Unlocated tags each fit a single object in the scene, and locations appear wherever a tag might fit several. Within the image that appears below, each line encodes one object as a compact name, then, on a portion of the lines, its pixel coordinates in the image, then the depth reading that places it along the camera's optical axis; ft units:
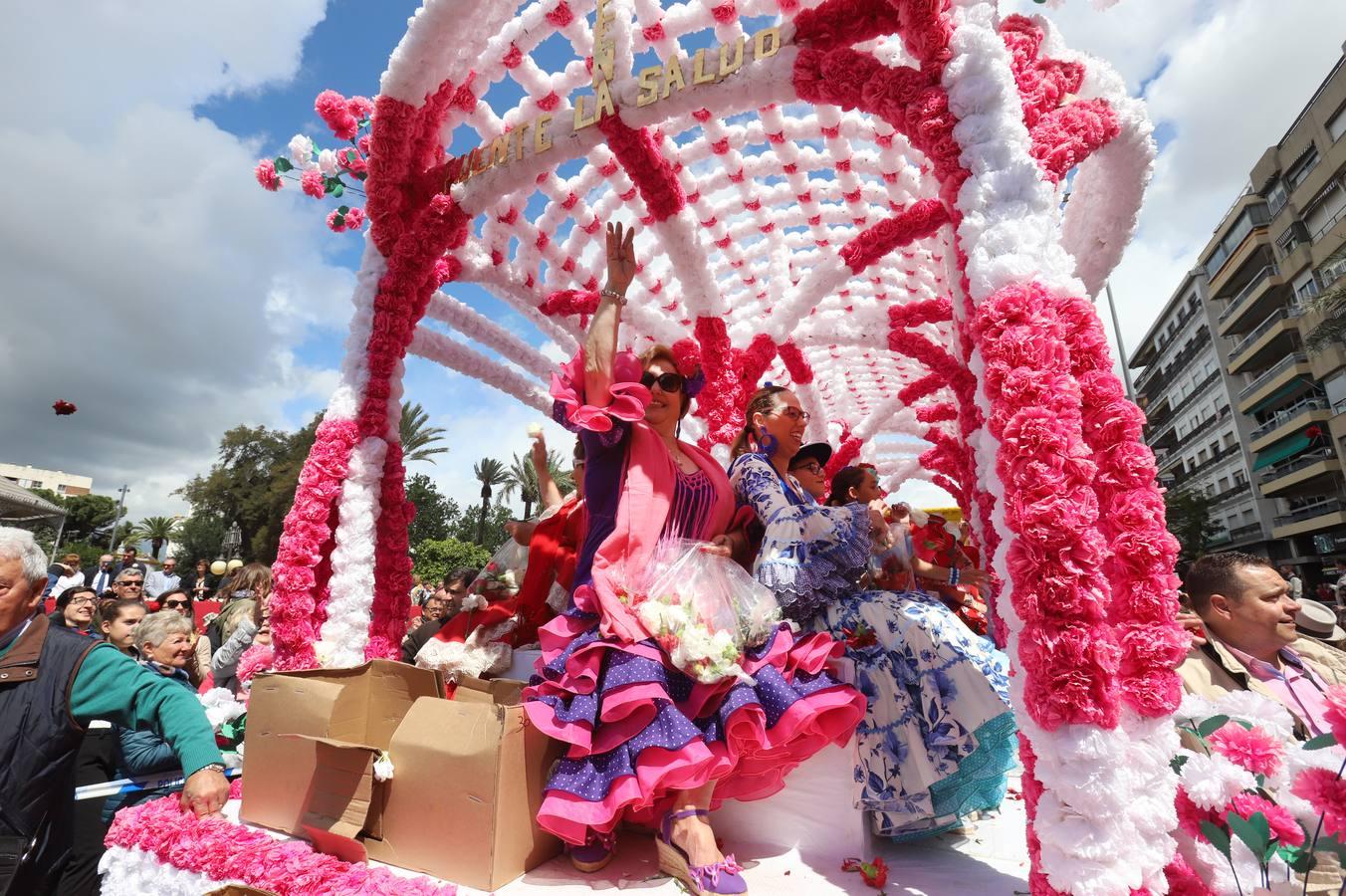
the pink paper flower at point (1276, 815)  4.16
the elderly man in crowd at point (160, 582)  25.38
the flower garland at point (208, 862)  5.96
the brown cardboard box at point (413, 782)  5.93
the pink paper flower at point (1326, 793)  3.50
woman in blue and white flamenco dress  6.77
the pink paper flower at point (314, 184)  15.76
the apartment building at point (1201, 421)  100.68
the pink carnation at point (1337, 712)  3.45
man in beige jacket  6.98
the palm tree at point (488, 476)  111.55
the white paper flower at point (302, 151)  15.85
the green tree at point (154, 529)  144.92
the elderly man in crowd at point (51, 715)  5.54
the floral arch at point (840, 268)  5.63
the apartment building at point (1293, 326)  72.43
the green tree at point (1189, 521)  77.71
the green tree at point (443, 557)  70.44
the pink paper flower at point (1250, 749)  4.48
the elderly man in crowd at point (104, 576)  28.55
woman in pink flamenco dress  5.81
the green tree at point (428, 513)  100.16
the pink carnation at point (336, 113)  15.20
